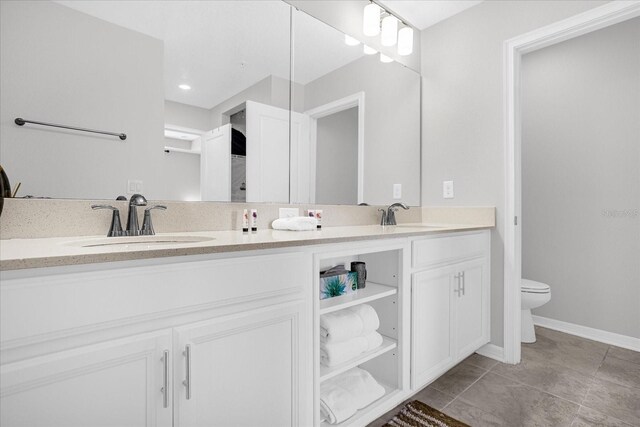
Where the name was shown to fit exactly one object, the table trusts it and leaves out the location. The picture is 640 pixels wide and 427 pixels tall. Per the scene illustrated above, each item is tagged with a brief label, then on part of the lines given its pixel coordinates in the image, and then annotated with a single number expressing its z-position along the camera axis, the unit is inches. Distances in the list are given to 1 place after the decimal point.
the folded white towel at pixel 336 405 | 52.1
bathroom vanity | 26.9
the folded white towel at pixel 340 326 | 53.8
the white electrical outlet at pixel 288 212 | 67.8
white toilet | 92.0
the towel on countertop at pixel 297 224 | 60.3
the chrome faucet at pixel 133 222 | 47.1
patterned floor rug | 56.6
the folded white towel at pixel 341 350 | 53.0
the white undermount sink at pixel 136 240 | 40.7
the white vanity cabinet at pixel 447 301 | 62.1
